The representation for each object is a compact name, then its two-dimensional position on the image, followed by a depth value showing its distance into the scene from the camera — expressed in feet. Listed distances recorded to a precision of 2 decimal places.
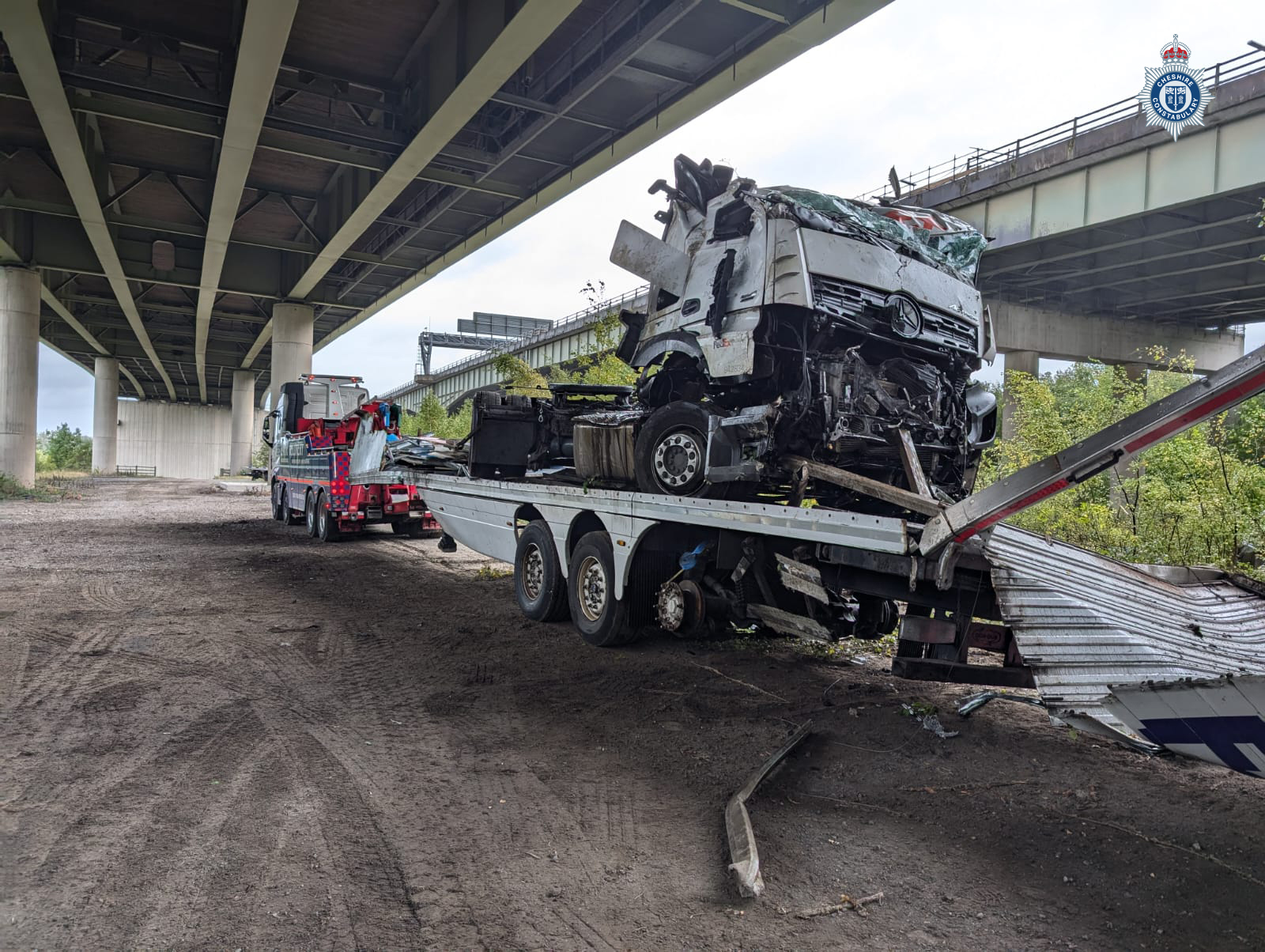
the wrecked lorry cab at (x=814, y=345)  20.11
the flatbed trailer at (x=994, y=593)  10.97
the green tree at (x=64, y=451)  198.80
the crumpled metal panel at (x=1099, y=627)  11.81
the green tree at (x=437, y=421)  106.63
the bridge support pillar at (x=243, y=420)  187.32
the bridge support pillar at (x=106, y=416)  175.22
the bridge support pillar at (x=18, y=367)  89.61
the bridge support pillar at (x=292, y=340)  100.37
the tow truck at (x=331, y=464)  52.42
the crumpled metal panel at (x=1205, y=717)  9.99
